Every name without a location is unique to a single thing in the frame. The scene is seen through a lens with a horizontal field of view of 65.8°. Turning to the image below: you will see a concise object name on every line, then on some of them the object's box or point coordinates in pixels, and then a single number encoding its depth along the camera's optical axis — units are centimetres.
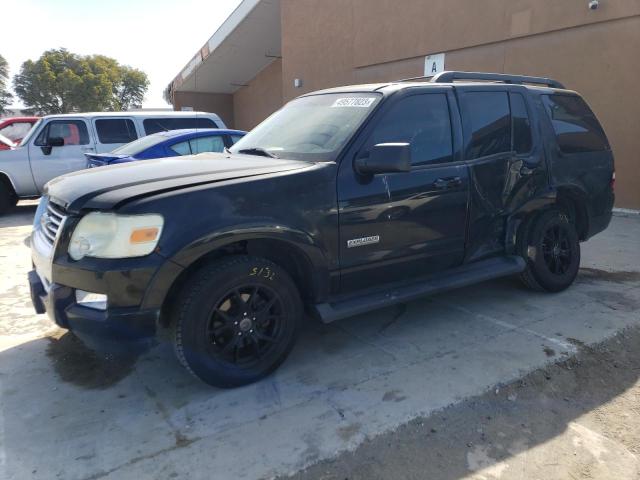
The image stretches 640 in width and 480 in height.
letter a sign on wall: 1117
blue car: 682
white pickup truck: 940
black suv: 272
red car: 1201
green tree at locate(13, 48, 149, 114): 4481
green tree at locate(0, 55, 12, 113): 4648
